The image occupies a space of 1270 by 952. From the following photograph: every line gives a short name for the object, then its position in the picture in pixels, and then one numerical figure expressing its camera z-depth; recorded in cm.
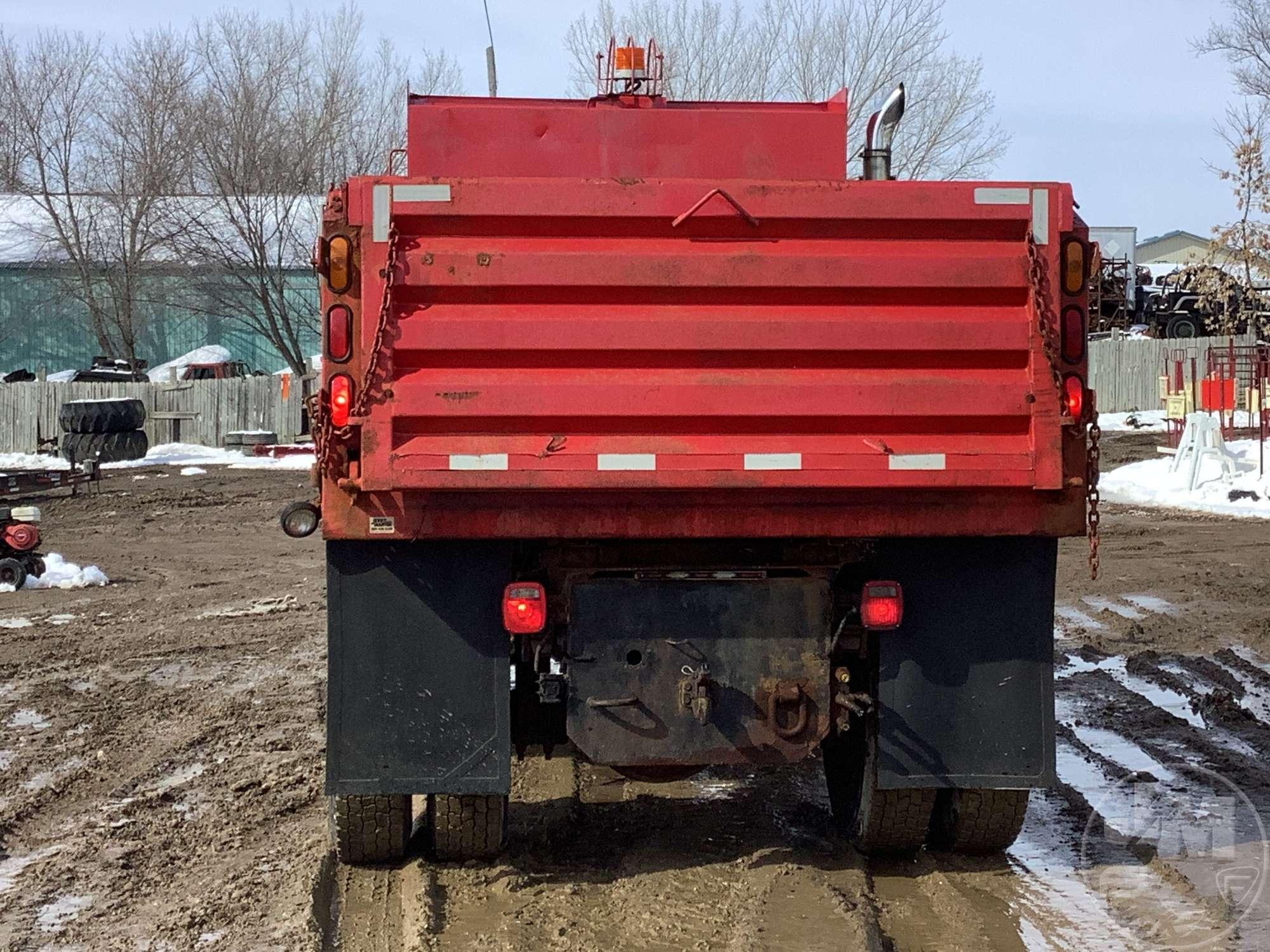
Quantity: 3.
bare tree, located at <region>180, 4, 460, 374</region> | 3759
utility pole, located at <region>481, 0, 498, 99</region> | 1486
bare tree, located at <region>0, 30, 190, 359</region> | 4294
